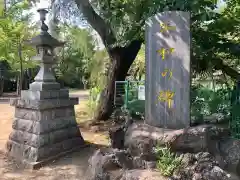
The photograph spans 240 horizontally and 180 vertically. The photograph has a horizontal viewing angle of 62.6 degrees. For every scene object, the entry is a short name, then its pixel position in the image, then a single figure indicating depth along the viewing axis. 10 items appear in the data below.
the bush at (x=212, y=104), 3.86
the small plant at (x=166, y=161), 2.50
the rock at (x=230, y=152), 2.79
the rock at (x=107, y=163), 2.63
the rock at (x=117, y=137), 3.40
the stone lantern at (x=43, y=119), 3.71
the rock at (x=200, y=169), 2.35
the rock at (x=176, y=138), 2.74
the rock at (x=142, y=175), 2.43
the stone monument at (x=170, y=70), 2.91
